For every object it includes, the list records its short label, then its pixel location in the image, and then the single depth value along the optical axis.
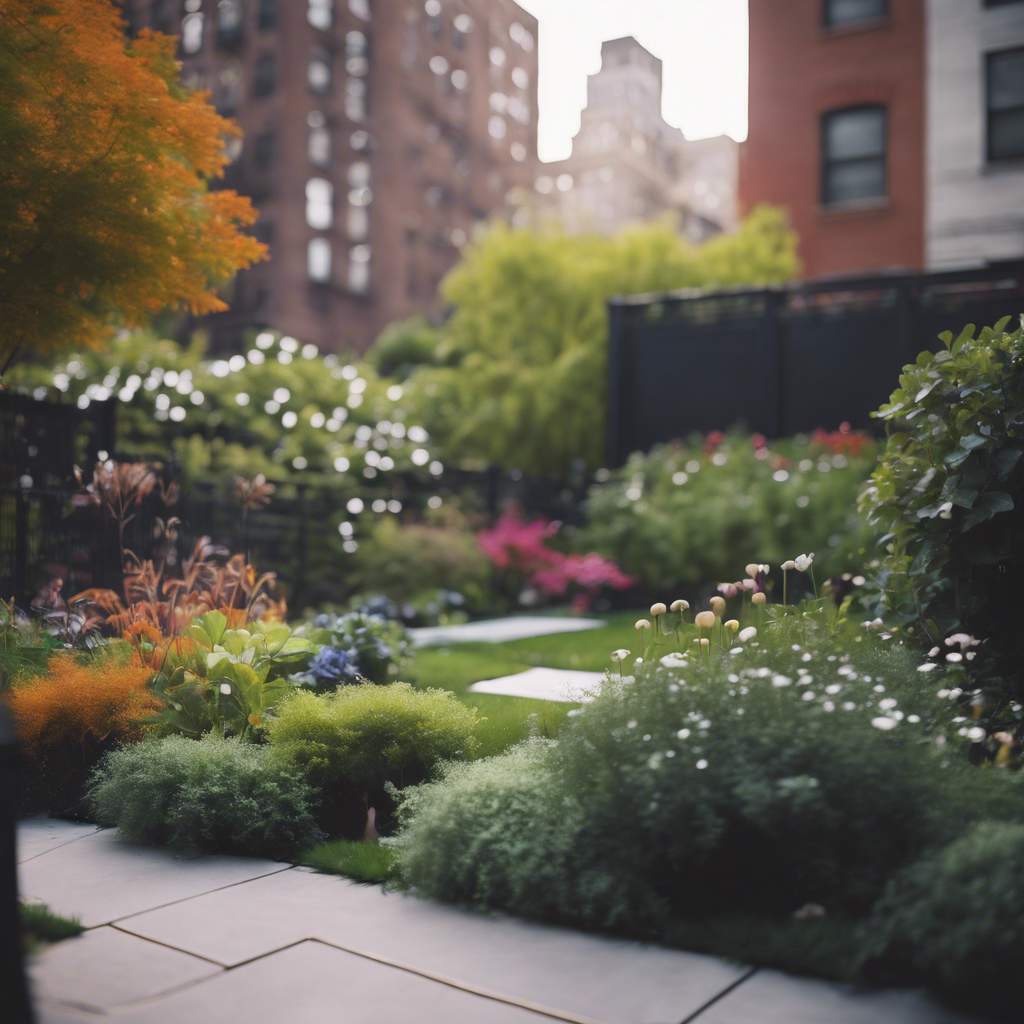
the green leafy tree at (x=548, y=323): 14.96
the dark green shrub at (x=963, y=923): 2.11
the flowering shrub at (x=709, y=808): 2.61
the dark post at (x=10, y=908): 1.90
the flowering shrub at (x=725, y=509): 9.06
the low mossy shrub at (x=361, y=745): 3.66
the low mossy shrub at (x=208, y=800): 3.34
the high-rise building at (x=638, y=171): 59.65
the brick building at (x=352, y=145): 31.77
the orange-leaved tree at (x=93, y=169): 4.55
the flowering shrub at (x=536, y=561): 10.86
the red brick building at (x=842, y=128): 15.62
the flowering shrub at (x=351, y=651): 4.70
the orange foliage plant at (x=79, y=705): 3.88
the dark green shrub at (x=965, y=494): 3.64
